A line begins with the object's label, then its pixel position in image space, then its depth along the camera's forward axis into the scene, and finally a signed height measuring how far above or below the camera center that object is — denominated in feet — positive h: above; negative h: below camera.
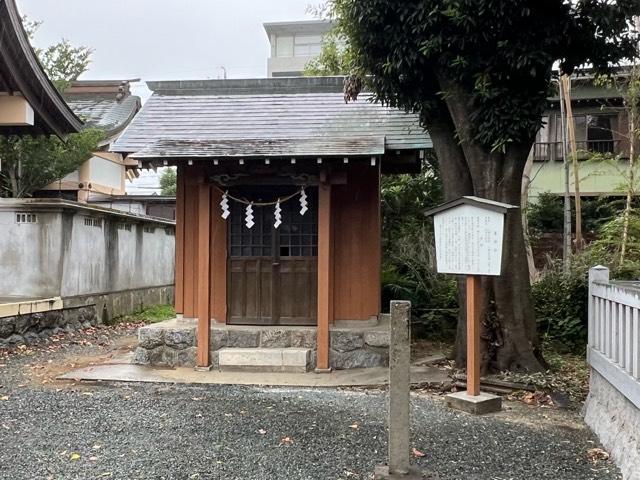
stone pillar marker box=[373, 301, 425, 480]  13.69 -3.50
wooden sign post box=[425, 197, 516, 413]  19.76 -0.10
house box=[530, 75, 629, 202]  63.05 +12.58
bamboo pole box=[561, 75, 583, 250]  44.52 +7.81
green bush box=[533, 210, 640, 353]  31.86 -2.03
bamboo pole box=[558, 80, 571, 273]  43.73 +3.60
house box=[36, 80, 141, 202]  63.98 +14.51
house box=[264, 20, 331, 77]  143.33 +53.27
